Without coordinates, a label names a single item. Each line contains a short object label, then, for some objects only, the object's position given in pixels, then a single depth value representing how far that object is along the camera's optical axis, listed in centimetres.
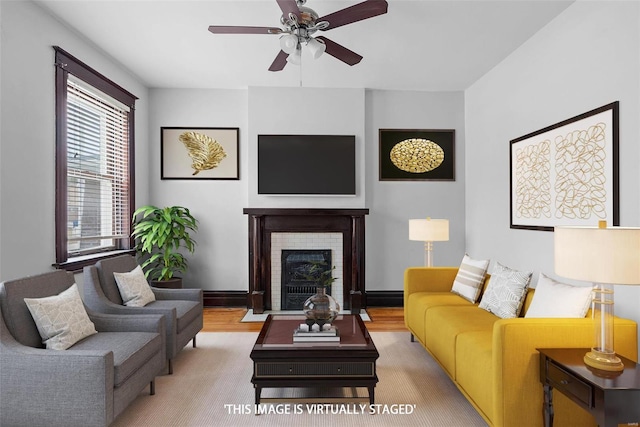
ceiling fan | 250
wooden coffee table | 244
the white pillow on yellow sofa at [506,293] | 291
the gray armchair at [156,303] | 299
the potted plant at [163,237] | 461
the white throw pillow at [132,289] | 324
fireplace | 491
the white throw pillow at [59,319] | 227
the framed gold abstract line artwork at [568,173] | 265
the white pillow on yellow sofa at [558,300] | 226
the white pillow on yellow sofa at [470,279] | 353
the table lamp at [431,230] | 398
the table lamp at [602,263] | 166
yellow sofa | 197
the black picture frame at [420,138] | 525
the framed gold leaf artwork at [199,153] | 520
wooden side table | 157
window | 336
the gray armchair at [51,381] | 202
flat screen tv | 503
